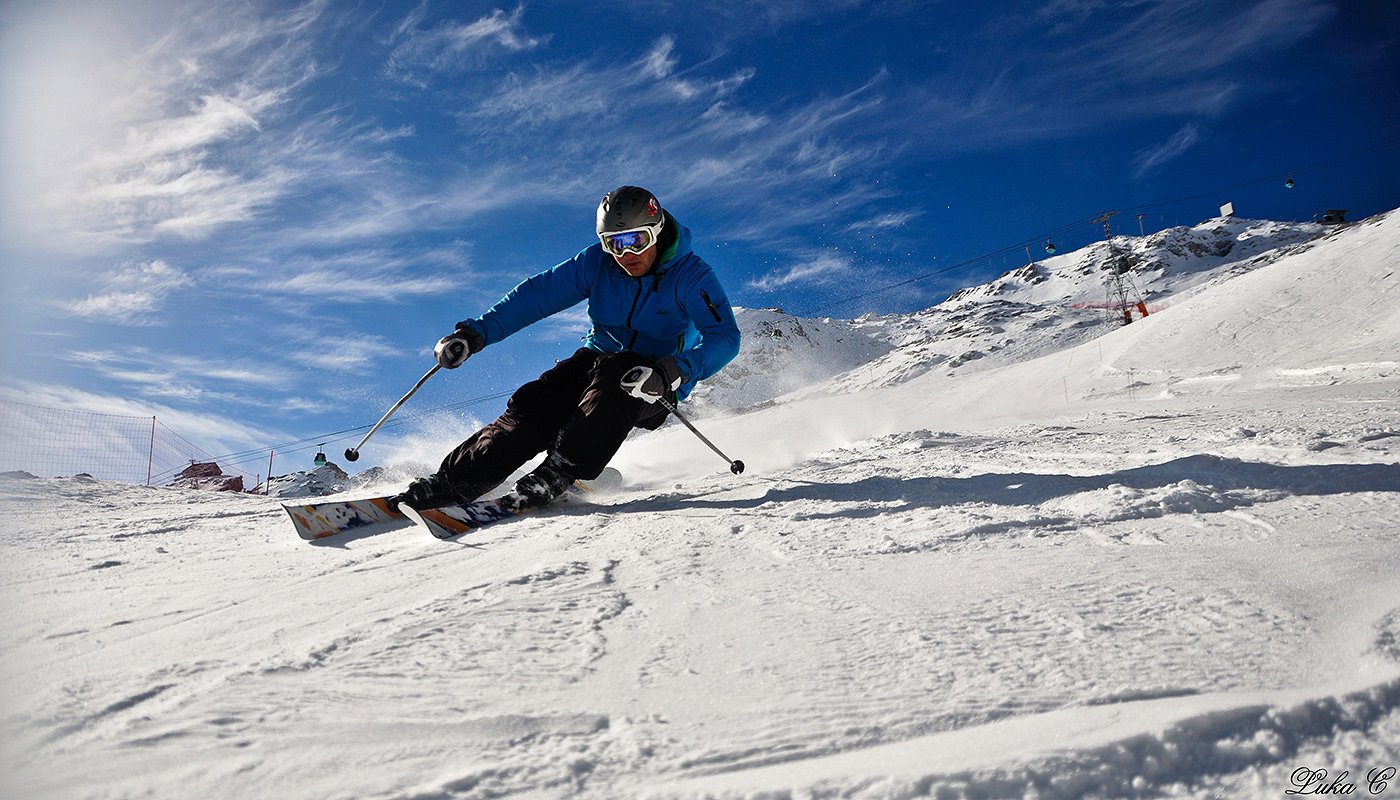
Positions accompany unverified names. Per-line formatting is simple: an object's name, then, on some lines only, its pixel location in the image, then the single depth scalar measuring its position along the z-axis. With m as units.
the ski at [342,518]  3.15
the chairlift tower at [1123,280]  122.25
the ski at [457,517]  2.81
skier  3.70
